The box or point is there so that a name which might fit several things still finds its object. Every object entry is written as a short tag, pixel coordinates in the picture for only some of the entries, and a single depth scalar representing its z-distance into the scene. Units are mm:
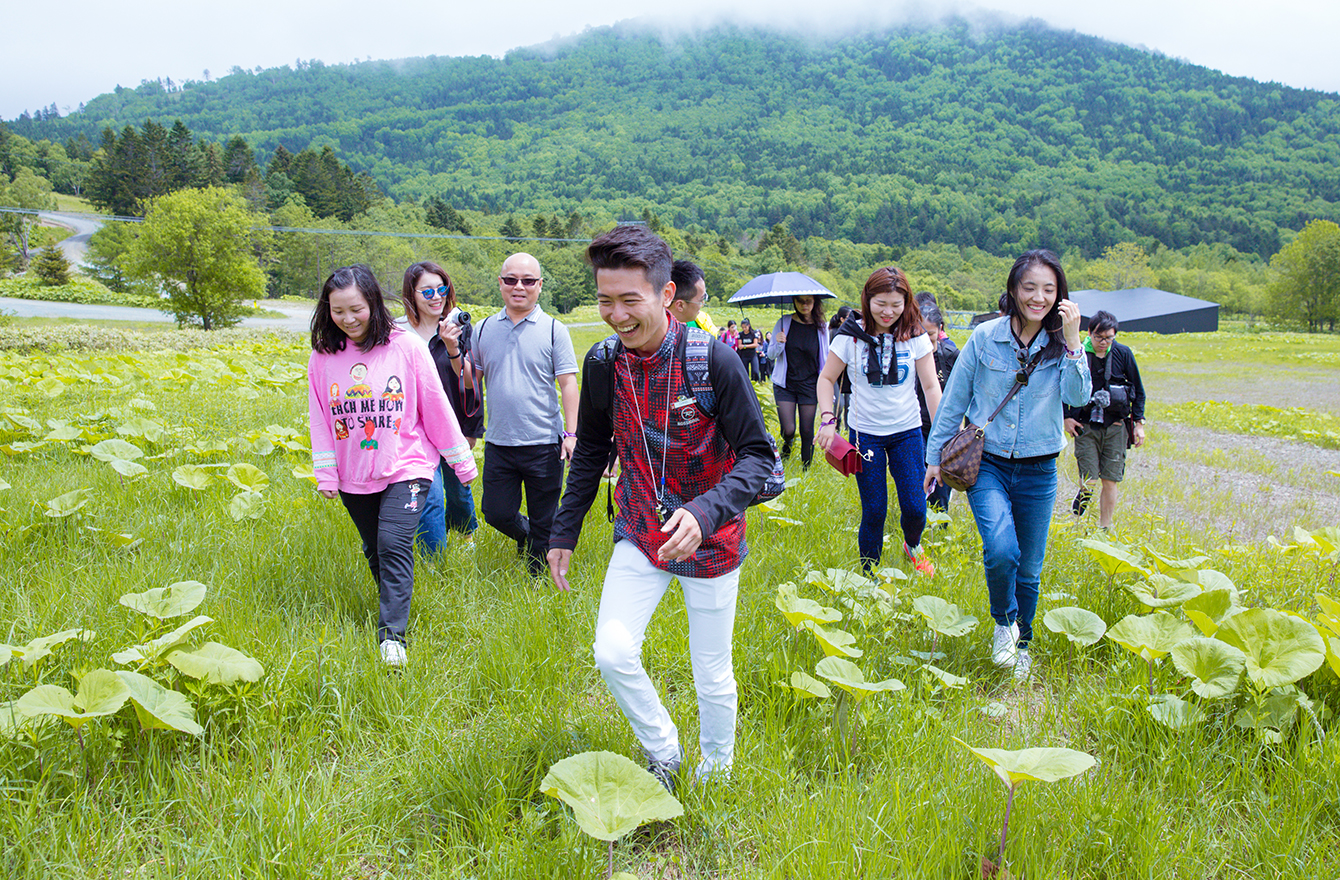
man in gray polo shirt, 4484
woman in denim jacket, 3484
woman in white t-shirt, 4660
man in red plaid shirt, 2191
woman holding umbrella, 7465
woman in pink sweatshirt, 3523
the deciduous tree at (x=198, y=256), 34844
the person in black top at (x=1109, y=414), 6344
